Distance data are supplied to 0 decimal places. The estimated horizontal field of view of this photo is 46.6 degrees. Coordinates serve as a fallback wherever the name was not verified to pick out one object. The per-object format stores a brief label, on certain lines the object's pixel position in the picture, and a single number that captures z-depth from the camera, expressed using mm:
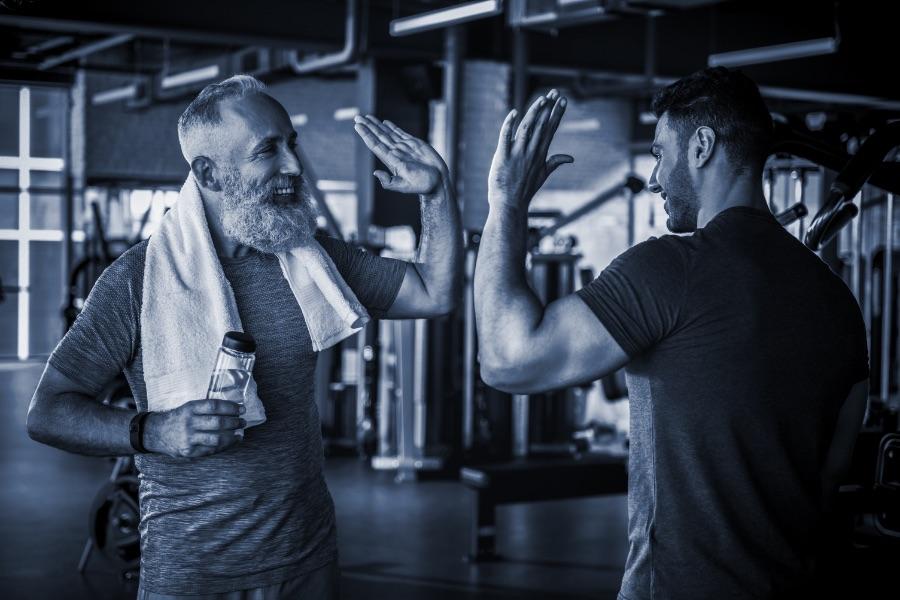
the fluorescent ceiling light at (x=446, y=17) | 5938
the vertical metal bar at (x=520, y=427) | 7977
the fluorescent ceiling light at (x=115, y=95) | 13203
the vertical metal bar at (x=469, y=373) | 7734
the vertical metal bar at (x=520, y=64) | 8434
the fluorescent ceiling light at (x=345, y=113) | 12910
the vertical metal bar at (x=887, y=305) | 4137
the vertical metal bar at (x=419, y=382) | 7547
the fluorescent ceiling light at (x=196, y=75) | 10124
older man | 1938
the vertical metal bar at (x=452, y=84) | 8484
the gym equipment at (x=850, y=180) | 2762
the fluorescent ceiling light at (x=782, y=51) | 7023
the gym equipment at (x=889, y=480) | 2621
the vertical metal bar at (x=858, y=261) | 5418
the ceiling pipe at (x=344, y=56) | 8453
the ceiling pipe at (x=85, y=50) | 12219
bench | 5328
